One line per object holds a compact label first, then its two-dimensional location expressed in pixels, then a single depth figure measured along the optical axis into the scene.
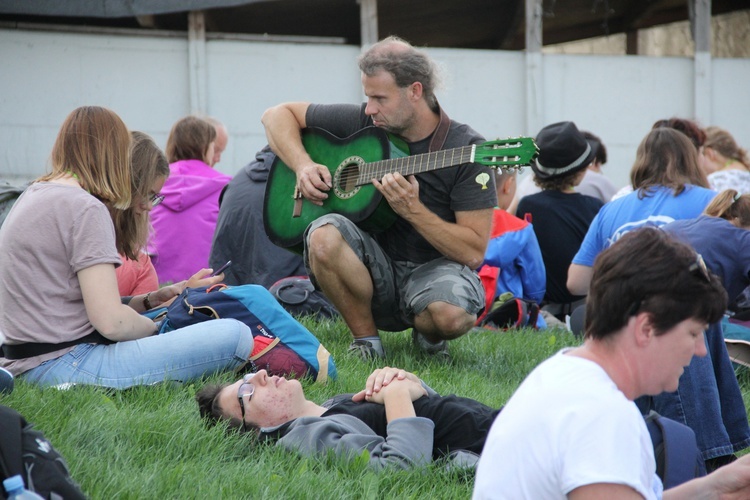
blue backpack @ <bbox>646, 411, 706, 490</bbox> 5.85
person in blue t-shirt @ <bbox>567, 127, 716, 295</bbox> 11.79
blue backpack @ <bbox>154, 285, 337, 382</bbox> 9.04
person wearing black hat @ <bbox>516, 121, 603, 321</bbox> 14.60
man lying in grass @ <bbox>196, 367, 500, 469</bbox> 6.87
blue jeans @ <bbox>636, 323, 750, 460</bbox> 7.54
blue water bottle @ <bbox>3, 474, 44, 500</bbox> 4.79
